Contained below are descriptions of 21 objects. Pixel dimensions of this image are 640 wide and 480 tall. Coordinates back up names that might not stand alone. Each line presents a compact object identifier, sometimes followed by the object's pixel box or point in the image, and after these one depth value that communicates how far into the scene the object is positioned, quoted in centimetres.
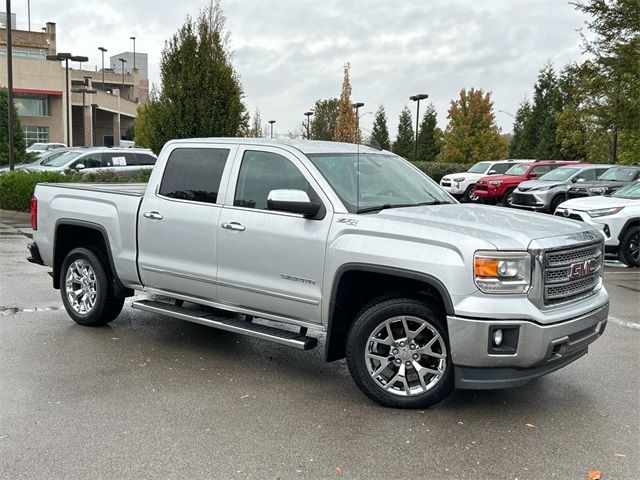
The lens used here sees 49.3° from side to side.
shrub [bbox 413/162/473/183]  3356
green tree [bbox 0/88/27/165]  2864
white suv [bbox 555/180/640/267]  1204
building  6019
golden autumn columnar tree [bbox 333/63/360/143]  3582
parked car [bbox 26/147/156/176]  2120
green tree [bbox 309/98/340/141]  4972
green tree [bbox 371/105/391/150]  5469
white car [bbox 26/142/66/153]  4493
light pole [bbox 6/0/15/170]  2053
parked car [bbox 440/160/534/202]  2702
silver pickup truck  454
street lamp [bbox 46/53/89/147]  3237
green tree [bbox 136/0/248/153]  1808
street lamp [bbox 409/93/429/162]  3397
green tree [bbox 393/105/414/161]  5188
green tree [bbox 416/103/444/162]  5153
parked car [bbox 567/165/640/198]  1927
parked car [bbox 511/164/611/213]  2061
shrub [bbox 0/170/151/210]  1809
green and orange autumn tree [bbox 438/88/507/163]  4516
